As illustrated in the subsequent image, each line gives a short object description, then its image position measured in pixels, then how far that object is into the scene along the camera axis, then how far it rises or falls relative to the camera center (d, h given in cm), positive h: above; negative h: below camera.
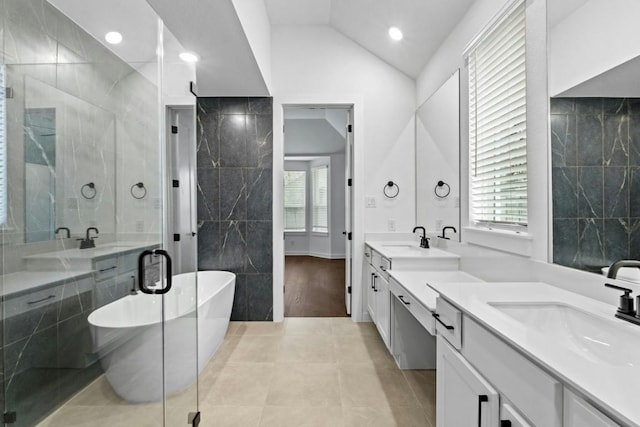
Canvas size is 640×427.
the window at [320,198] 790 +34
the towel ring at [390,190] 363 +24
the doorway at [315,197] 647 +35
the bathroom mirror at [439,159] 268 +48
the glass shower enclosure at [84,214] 82 +0
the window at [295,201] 834 +28
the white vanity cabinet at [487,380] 83 -52
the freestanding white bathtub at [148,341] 118 -56
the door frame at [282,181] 358 +33
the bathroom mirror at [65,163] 85 +15
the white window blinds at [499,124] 183 +55
